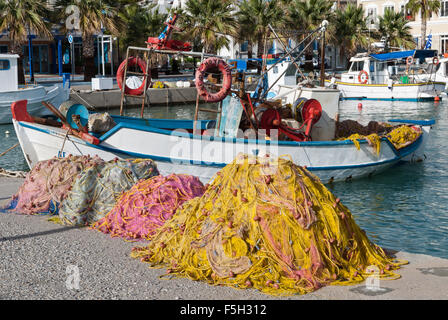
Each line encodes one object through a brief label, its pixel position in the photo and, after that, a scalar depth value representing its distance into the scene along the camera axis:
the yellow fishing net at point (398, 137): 14.09
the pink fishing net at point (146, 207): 7.60
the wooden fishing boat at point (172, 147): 12.71
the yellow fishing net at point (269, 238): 5.91
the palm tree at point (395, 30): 46.91
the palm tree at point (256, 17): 41.12
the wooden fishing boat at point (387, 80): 35.81
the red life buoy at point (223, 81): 11.74
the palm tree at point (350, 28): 47.41
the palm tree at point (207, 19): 37.21
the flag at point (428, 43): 47.29
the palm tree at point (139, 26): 38.62
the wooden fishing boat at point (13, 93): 24.83
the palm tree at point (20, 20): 30.81
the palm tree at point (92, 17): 33.06
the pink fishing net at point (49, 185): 8.75
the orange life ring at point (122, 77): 14.63
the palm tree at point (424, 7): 49.59
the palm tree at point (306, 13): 45.19
